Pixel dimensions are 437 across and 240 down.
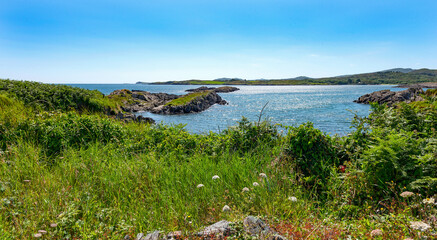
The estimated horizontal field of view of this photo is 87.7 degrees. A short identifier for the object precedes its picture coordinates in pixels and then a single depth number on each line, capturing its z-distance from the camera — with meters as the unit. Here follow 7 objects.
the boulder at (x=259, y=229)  2.66
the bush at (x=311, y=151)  4.95
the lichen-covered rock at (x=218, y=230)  2.80
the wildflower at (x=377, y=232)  2.41
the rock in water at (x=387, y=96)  60.84
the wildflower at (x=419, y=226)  2.33
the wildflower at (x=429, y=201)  2.80
